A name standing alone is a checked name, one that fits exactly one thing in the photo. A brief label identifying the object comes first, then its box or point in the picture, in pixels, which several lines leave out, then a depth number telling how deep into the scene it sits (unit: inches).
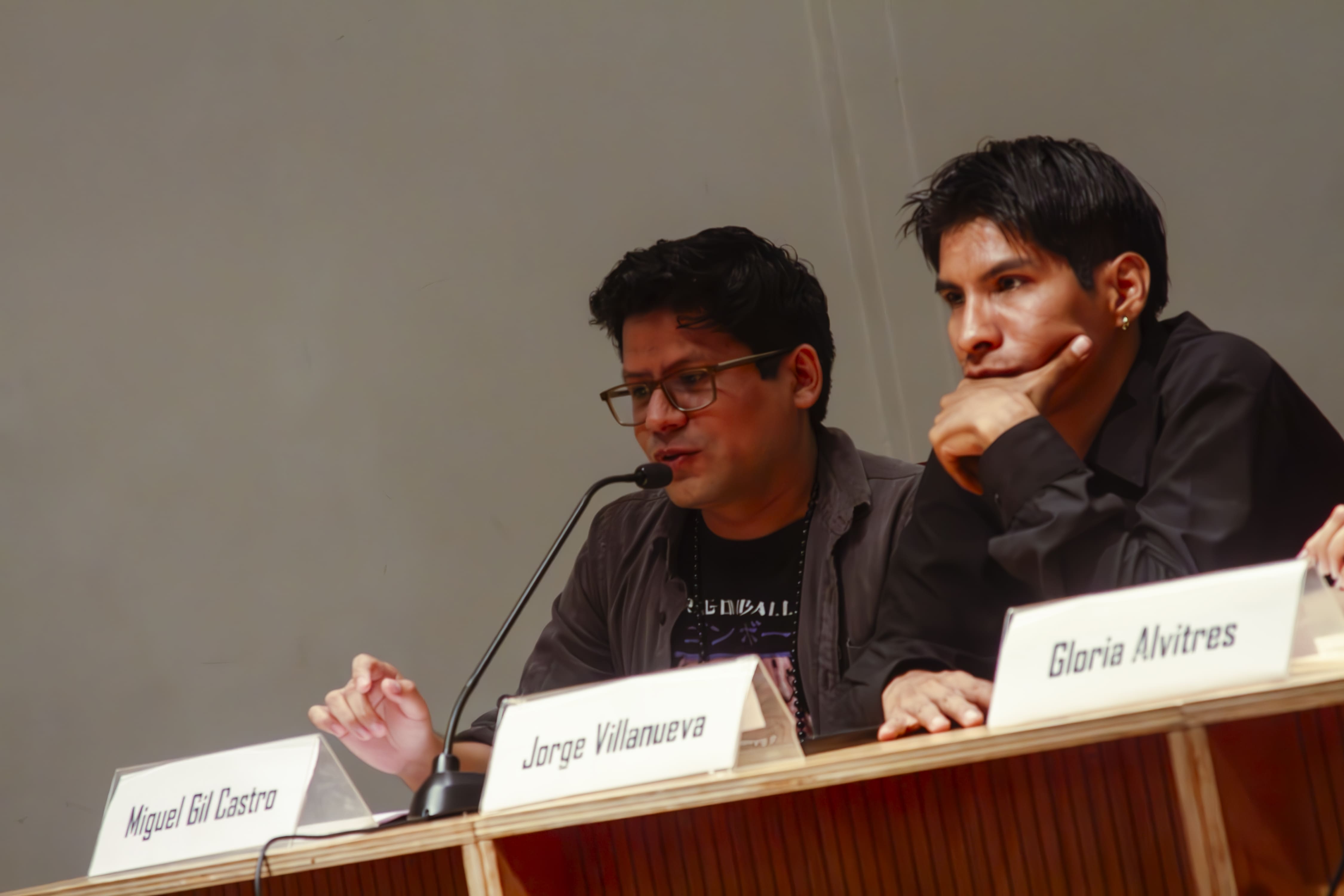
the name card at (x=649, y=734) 221.6
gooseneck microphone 229.3
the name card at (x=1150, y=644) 216.2
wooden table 215.7
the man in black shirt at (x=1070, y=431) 234.8
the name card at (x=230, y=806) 229.6
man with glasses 253.4
